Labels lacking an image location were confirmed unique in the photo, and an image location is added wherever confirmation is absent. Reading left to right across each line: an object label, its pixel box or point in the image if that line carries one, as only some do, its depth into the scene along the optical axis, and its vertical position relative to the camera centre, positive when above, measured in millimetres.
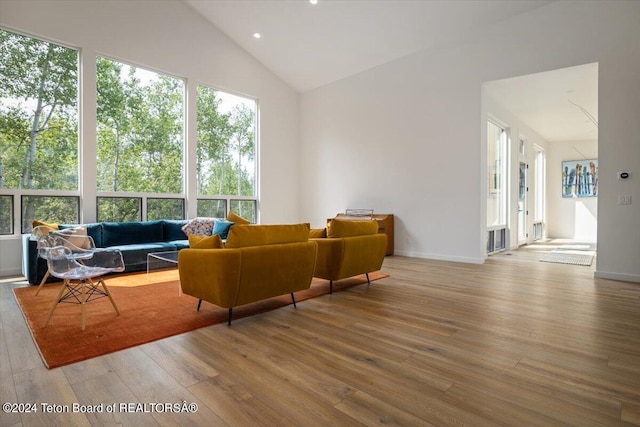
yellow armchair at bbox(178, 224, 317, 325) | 2855 -483
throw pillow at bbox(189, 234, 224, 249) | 2979 -281
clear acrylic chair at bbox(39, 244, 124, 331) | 2881 -480
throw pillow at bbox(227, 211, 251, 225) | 4100 -112
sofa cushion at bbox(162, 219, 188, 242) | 6119 -355
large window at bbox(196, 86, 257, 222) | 7285 +1246
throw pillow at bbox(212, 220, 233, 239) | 6069 -318
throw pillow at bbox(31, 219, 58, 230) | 4605 -185
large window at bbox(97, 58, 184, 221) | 5875 +1302
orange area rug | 2490 -954
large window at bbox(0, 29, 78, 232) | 4953 +1304
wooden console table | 6918 -326
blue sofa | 4434 -491
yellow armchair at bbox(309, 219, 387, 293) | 3939 -463
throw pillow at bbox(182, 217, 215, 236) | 6089 -299
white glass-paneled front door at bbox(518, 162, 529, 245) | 8734 +105
